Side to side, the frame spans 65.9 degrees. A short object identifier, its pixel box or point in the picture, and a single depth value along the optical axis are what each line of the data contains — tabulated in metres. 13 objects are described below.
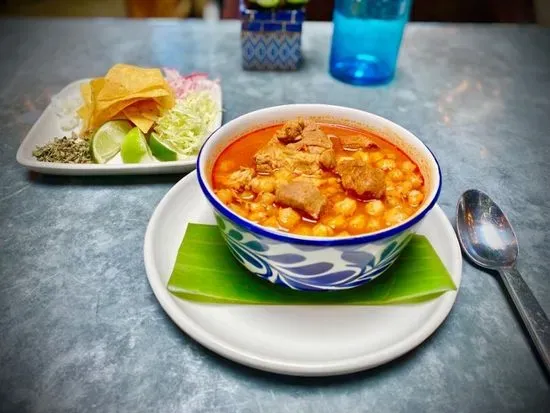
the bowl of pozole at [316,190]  0.25
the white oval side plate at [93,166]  0.37
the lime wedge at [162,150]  0.40
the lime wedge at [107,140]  0.40
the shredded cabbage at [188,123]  0.41
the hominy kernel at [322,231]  0.27
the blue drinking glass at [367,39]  0.52
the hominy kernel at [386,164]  0.31
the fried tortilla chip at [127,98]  0.41
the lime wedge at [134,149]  0.40
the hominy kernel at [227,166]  0.31
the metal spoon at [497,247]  0.27
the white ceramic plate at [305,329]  0.23
